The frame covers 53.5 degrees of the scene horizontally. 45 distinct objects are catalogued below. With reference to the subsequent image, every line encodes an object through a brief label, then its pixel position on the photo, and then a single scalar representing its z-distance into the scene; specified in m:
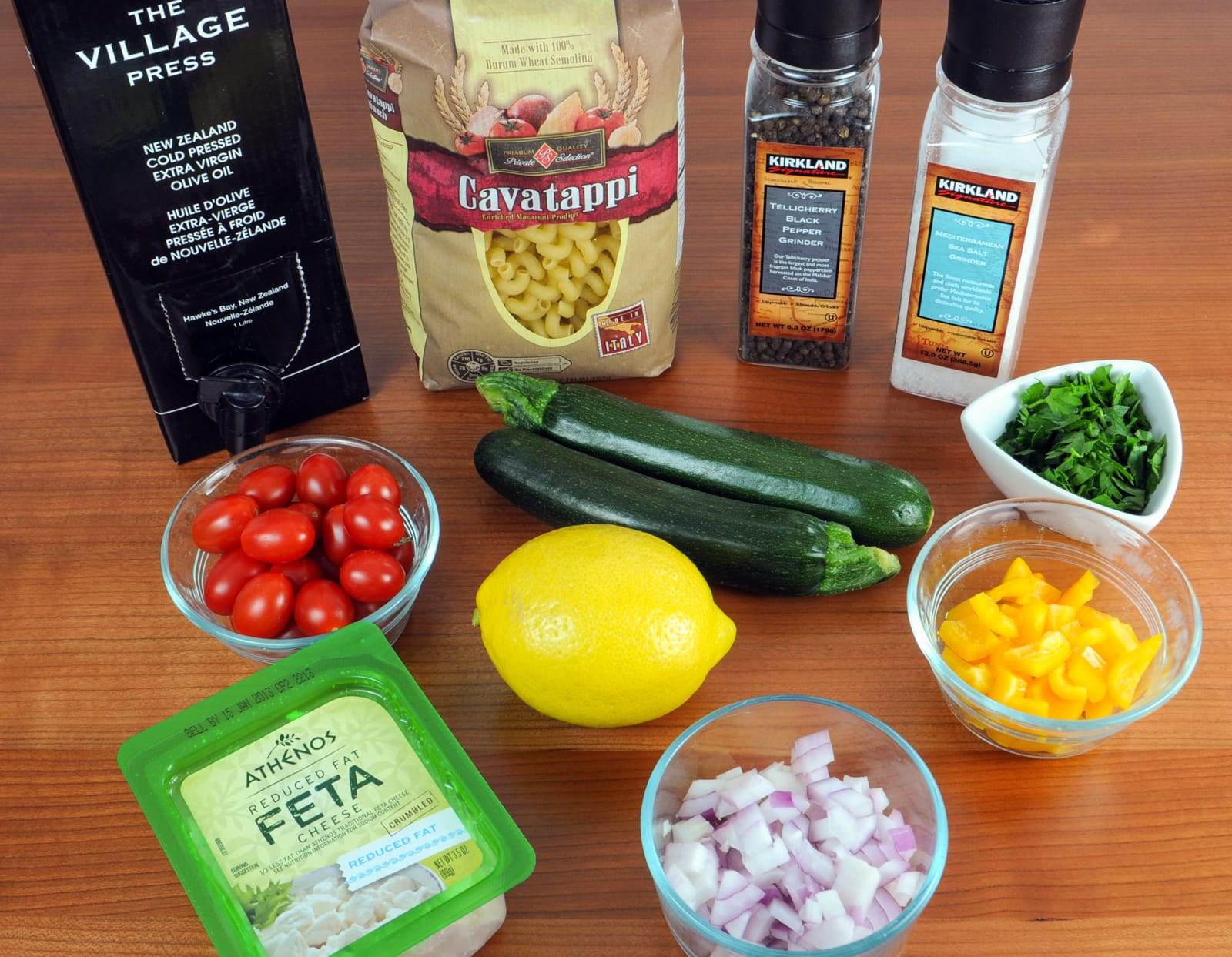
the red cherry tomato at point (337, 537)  1.01
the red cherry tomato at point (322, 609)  0.96
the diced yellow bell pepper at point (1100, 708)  0.90
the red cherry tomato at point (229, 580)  0.98
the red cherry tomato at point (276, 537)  0.98
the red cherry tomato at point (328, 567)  1.02
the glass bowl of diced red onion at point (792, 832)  0.78
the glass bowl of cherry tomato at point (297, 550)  0.97
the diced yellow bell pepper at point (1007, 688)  0.90
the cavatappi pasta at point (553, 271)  1.16
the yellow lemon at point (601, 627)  0.87
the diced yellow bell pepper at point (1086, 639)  0.91
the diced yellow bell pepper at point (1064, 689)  0.89
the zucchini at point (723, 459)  1.05
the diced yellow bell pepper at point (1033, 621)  0.92
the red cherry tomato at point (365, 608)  0.99
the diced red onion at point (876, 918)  0.78
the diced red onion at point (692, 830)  0.84
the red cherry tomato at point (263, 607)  0.96
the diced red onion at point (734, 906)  0.78
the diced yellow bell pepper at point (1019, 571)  0.97
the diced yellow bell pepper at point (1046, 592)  0.97
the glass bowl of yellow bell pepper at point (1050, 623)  0.90
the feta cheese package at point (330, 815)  0.77
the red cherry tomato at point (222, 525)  1.00
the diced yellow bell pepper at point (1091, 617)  0.94
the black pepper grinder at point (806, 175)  1.03
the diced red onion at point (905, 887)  0.80
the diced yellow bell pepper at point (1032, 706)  0.90
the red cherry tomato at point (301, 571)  1.00
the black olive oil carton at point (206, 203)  0.95
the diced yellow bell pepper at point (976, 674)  0.91
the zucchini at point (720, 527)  1.01
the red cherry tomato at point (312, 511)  1.03
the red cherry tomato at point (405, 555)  1.03
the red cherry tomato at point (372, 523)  0.99
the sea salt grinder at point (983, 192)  0.97
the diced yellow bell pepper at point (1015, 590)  0.96
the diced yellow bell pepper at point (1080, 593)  0.95
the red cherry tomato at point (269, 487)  1.05
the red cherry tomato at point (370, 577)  0.97
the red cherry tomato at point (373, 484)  1.04
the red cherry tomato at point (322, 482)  1.05
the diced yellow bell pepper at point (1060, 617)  0.93
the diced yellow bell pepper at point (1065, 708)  0.90
